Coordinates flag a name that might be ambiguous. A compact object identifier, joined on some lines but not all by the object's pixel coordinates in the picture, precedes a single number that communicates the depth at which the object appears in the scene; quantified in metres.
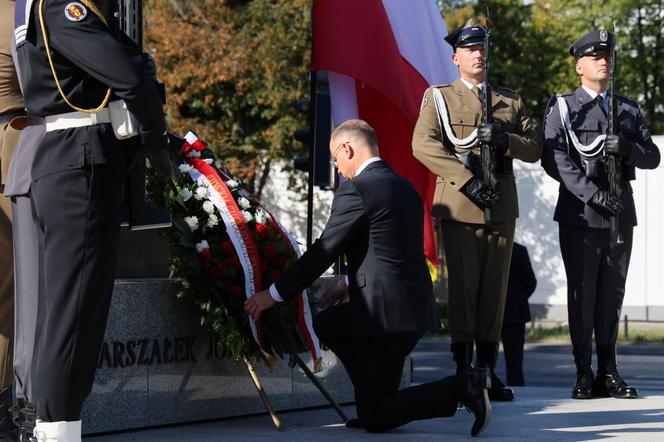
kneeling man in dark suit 12.48
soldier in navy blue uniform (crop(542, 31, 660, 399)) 15.91
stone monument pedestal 12.97
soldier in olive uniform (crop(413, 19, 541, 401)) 14.57
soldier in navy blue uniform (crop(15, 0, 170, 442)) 9.34
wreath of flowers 13.45
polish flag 18.16
